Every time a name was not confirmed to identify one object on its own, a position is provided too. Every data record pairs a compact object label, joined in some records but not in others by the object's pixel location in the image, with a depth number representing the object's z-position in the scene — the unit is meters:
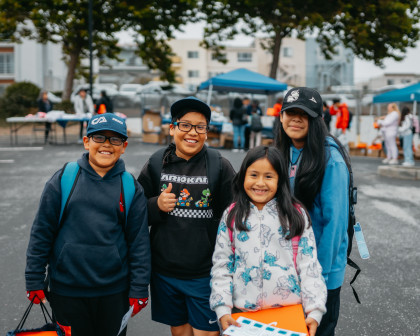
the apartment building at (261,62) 58.56
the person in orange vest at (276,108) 14.37
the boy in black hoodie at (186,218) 2.38
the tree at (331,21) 25.64
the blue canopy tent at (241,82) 16.00
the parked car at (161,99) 23.06
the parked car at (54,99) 27.46
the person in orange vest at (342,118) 15.31
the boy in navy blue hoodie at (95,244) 2.24
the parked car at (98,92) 28.33
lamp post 17.84
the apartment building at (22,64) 39.53
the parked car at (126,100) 28.22
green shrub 28.69
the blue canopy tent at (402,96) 14.58
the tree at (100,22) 24.56
